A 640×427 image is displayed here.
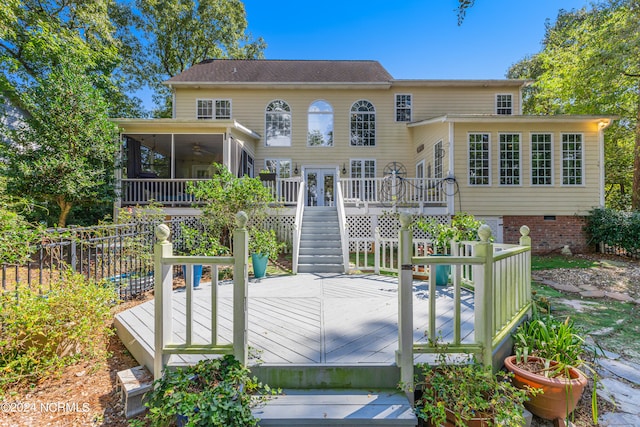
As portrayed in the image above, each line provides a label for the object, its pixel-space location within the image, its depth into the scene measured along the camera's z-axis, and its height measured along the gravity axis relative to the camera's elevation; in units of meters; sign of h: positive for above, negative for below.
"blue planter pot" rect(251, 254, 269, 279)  6.12 -1.11
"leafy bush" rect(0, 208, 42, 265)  2.99 -0.30
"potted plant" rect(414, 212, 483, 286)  5.14 -0.40
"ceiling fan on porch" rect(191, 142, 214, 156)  12.88 +2.96
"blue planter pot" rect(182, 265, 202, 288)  5.16 -1.14
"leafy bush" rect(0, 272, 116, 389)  2.64 -1.13
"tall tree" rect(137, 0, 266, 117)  17.95 +11.40
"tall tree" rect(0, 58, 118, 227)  8.36 +2.11
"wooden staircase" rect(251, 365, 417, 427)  2.03 -1.45
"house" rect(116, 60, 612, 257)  10.04 +2.73
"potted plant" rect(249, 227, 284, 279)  6.14 -0.83
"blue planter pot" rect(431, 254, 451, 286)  5.22 -1.16
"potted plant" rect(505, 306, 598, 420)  2.27 -1.34
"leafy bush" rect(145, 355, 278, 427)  1.83 -1.25
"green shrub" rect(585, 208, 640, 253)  9.25 -0.58
